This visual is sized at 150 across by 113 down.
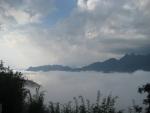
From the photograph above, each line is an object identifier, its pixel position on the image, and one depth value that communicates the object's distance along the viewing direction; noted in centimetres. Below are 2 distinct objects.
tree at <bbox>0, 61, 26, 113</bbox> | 751
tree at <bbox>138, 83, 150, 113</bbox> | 724
